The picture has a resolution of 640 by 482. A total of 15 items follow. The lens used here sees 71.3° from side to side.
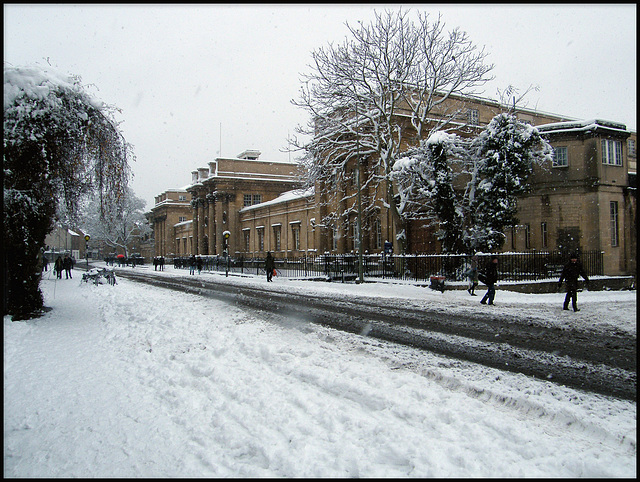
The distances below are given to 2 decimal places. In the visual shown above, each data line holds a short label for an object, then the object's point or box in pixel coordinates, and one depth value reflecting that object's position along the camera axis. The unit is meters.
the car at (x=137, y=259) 67.99
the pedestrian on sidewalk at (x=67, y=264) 32.12
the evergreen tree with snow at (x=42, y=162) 9.32
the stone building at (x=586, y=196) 24.25
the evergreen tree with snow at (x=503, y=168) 21.41
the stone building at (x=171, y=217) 82.00
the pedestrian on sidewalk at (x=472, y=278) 17.70
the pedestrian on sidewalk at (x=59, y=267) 30.42
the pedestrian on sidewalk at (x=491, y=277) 14.62
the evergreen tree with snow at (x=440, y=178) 22.03
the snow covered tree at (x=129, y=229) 80.12
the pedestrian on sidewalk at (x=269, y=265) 28.77
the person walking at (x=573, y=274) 12.71
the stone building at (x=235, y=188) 59.25
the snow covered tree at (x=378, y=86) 24.14
